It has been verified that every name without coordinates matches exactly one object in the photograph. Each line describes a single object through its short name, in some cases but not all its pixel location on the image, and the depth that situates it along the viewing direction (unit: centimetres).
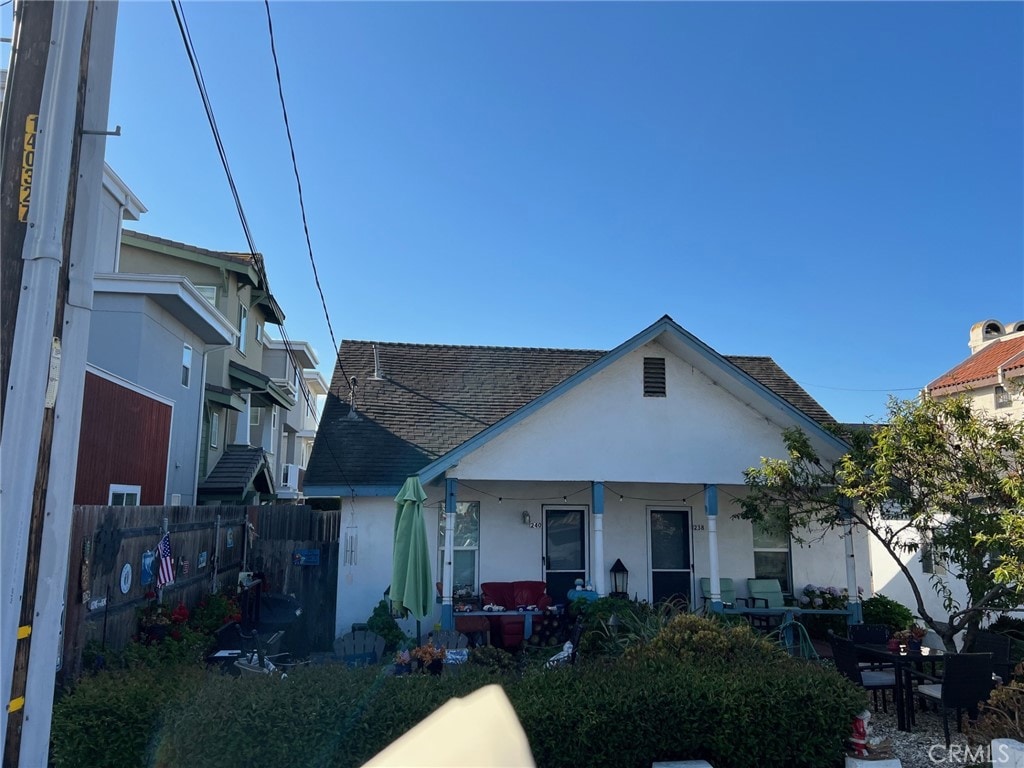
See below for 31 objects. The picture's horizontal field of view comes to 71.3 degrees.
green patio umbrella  955
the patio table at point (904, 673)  770
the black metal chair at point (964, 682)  703
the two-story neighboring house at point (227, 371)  2009
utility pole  293
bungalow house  1173
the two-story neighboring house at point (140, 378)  1109
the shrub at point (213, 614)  1105
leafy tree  812
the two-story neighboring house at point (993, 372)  1936
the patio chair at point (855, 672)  784
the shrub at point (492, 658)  861
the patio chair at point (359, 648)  990
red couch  1130
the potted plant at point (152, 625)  919
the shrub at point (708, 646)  670
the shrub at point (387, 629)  1042
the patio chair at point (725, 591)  1295
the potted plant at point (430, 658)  785
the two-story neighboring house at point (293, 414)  2919
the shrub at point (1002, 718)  588
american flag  1012
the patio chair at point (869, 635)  978
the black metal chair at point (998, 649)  797
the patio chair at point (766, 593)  1286
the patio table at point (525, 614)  1112
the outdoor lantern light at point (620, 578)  1302
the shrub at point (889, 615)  1269
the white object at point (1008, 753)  542
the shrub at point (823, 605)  1257
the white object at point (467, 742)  256
